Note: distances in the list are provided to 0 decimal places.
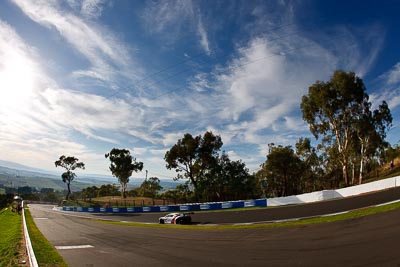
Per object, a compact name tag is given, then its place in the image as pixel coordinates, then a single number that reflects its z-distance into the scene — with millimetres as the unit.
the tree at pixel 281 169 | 62344
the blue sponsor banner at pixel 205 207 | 44594
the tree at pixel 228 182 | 64000
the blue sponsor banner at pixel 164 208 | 50569
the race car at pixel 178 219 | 27875
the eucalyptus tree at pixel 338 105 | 46531
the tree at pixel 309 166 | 67375
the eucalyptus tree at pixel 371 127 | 48531
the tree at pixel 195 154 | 62375
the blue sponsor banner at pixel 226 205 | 42344
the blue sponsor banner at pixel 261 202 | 38594
